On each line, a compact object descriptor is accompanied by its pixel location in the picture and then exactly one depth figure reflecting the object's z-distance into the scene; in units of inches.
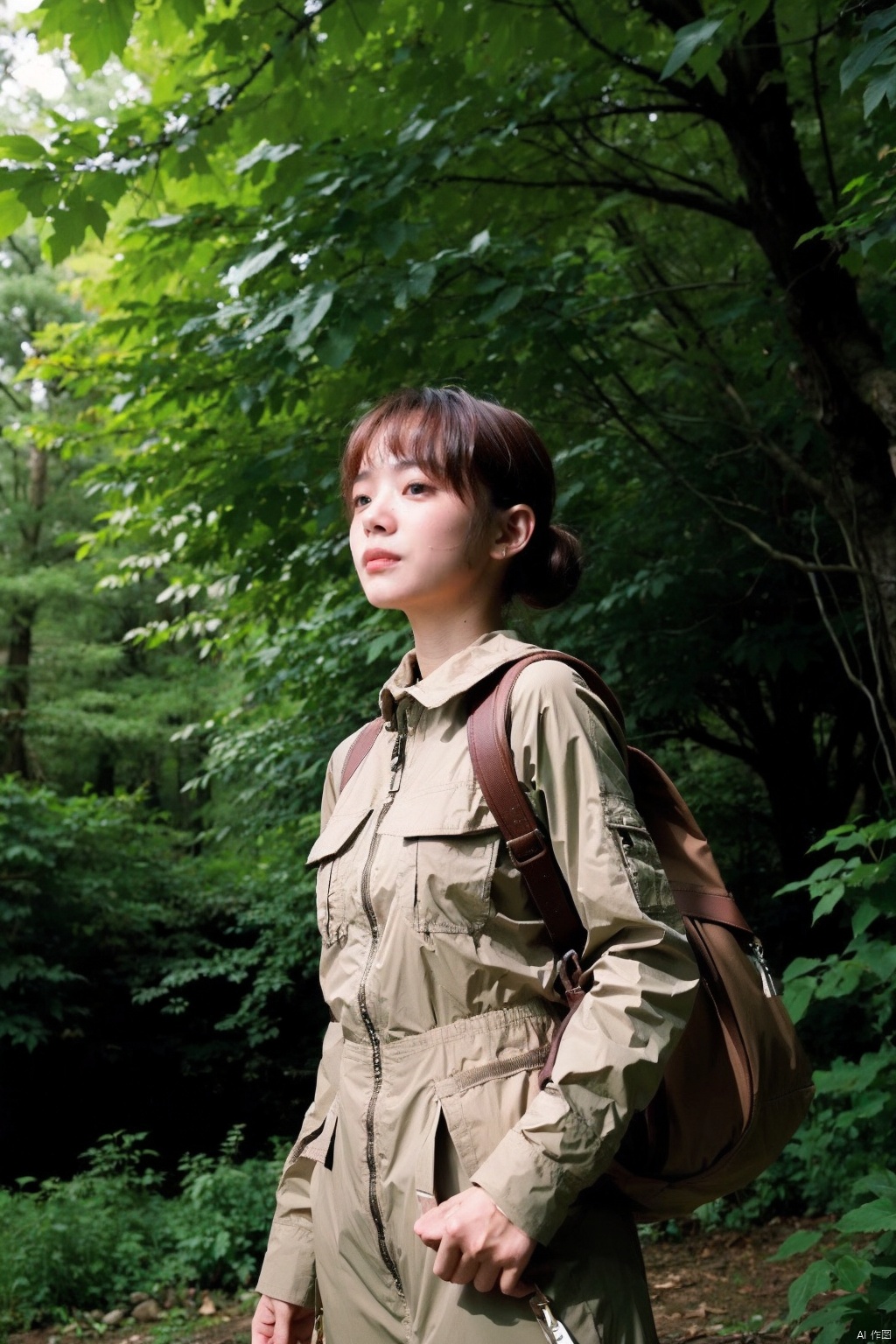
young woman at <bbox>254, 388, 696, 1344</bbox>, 44.2
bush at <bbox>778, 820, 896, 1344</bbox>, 91.7
